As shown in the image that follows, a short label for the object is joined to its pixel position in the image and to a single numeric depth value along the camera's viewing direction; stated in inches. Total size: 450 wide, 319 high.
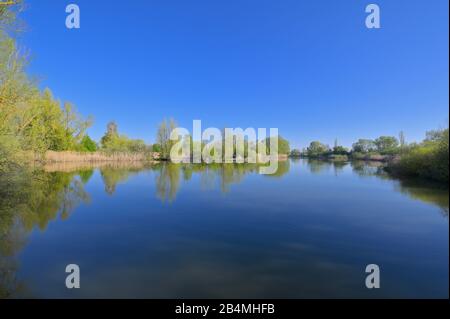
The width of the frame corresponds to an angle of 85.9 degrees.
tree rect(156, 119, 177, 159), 1724.9
